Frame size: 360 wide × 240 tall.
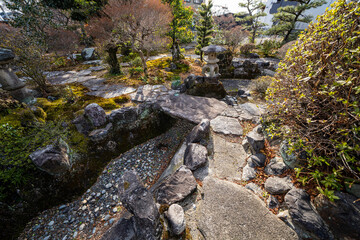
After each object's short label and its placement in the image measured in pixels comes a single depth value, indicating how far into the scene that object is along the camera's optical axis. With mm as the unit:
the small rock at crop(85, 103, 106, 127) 4176
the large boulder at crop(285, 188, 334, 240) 1868
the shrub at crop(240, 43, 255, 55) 13453
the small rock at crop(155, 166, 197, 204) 2545
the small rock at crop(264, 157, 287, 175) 2693
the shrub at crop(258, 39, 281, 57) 13836
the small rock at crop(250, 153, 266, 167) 3039
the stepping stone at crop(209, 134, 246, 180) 3041
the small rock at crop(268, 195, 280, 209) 2334
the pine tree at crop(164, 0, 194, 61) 9766
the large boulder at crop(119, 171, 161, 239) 2074
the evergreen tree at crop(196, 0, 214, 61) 10765
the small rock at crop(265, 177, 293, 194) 2375
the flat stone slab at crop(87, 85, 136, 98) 5879
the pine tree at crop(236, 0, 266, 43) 16644
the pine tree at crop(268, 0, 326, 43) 12625
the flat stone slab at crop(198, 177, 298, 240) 2047
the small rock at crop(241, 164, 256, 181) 2890
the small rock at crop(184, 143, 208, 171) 3094
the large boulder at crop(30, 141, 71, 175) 3092
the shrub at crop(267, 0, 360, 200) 1644
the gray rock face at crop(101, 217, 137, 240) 2158
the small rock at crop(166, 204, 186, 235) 2080
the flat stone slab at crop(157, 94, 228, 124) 4813
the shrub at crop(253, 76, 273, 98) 6466
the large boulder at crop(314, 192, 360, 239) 1701
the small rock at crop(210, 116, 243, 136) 4215
